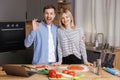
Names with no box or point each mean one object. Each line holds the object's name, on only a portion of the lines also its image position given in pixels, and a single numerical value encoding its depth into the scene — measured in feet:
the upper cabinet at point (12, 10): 11.80
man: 8.78
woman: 8.85
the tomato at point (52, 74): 6.52
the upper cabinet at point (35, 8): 13.01
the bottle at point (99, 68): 7.03
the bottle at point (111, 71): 7.02
